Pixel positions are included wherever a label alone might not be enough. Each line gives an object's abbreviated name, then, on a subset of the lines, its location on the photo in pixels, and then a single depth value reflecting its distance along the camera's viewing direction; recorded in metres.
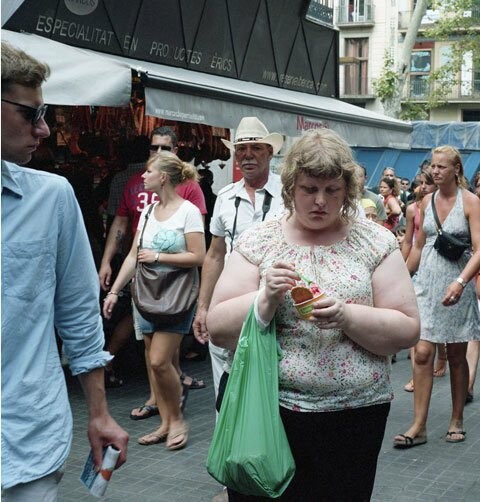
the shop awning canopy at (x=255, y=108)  7.81
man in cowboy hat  5.14
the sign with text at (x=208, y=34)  9.47
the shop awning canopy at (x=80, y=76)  6.77
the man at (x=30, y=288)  2.51
